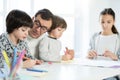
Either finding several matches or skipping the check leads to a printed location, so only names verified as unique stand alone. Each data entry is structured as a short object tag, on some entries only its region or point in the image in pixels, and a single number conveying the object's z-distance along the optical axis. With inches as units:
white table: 52.9
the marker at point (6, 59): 45.3
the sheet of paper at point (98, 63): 69.3
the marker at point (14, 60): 44.7
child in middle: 75.4
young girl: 94.9
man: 75.7
